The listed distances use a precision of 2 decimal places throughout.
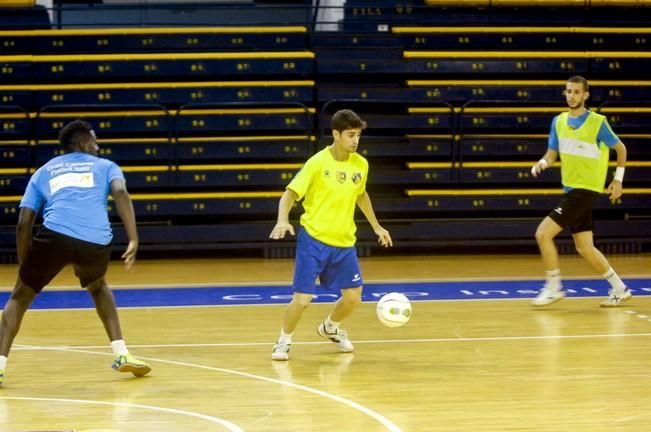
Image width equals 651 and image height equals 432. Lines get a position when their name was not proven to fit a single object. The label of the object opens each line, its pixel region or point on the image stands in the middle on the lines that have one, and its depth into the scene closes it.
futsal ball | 14.08
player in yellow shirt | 13.61
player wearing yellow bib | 18.06
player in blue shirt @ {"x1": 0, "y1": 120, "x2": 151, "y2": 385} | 12.33
